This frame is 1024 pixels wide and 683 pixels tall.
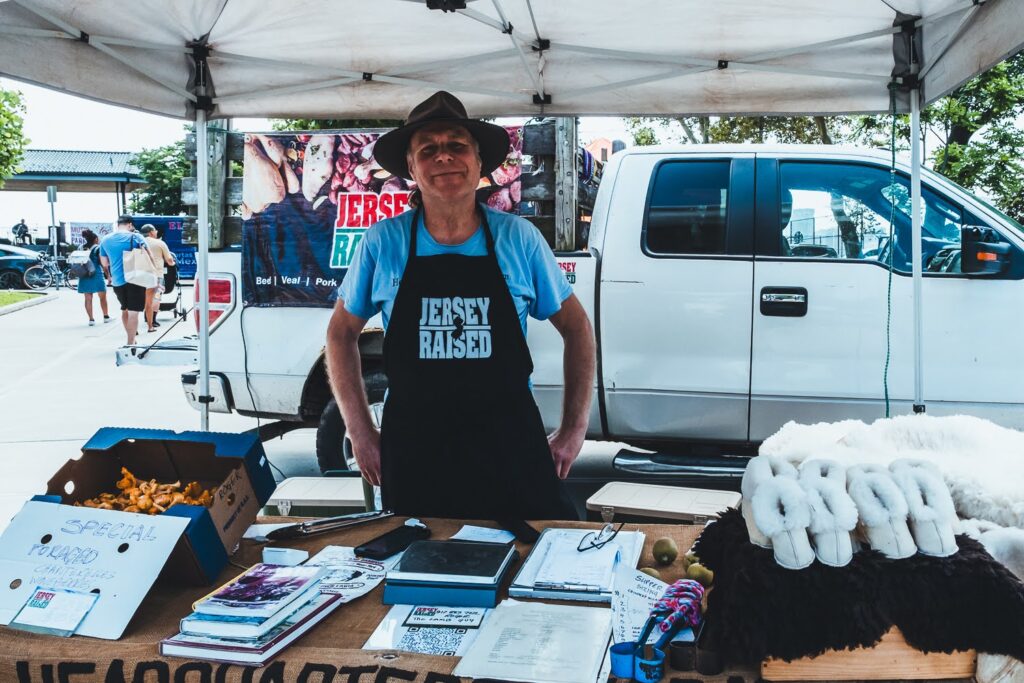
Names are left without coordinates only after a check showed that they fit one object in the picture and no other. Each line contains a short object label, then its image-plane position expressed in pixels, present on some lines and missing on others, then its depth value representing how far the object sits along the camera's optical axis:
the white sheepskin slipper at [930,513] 1.40
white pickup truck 4.44
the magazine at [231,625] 1.50
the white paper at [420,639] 1.51
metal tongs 2.18
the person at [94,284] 15.80
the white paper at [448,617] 1.60
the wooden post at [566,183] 5.11
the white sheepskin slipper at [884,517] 1.39
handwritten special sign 1.66
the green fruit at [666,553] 1.97
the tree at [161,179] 49.53
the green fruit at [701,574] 1.80
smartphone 1.99
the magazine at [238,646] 1.47
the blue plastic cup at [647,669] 1.40
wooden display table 1.45
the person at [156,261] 13.87
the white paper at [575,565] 1.75
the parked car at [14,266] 26.64
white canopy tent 3.18
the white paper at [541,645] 1.35
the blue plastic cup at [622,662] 1.42
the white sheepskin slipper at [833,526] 1.37
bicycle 26.33
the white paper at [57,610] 1.62
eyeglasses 1.96
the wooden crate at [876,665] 1.38
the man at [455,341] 2.57
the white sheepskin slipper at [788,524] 1.36
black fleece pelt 1.35
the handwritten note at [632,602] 1.57
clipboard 1.70
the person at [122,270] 12.64
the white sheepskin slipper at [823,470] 1.46
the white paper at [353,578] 1.78
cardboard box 1.87
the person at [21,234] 40.31
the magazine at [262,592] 1.56
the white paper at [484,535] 2.12
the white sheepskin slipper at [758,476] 1.42
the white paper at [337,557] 1.95
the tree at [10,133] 21.94
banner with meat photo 5.00
